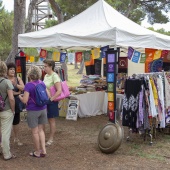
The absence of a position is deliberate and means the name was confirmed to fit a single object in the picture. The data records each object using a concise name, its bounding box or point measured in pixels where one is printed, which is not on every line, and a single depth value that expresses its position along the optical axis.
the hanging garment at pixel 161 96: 4.79
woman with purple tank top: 3.71
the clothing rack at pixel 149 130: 4.69
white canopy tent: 5.13
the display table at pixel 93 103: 6.91
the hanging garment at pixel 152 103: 4.57
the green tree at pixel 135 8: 16.07
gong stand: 4.23
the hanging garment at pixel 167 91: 4.91
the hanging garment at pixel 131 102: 4.57
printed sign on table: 6.74
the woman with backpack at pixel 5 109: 3.68
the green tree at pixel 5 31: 22.33
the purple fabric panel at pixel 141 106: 4.50
